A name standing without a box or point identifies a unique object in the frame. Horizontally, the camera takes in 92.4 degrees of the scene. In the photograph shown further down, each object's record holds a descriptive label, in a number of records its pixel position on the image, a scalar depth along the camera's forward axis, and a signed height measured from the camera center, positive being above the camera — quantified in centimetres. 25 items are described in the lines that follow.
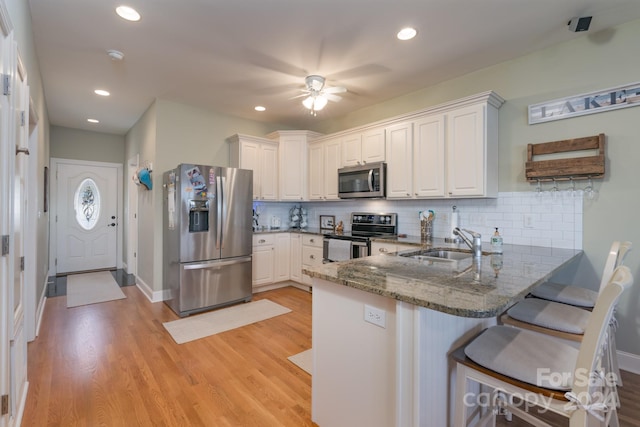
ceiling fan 330 +134
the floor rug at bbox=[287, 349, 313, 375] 245 -121
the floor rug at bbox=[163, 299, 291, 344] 312 -119
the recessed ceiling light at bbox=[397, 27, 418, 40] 254 +153
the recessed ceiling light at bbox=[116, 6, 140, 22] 228 +153
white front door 573 -2
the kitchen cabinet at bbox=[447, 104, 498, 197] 298 +63
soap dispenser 260 -24
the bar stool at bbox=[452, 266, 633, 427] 98 -58
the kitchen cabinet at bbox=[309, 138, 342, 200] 443 +70
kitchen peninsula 125 -53
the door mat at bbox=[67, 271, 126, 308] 420 -115
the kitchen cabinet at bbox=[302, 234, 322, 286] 440 -53
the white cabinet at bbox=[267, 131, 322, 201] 480 +84
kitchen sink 267 -35
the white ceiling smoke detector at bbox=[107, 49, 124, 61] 287 +152
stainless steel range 377 -27
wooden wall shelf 253 +46
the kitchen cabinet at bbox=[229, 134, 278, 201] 453 +83
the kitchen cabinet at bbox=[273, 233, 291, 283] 463 -66
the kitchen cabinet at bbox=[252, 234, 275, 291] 442 -65
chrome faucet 218 -21
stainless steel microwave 381 +45
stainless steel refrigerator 358 -27
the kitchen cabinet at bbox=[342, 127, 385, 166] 387 +90
